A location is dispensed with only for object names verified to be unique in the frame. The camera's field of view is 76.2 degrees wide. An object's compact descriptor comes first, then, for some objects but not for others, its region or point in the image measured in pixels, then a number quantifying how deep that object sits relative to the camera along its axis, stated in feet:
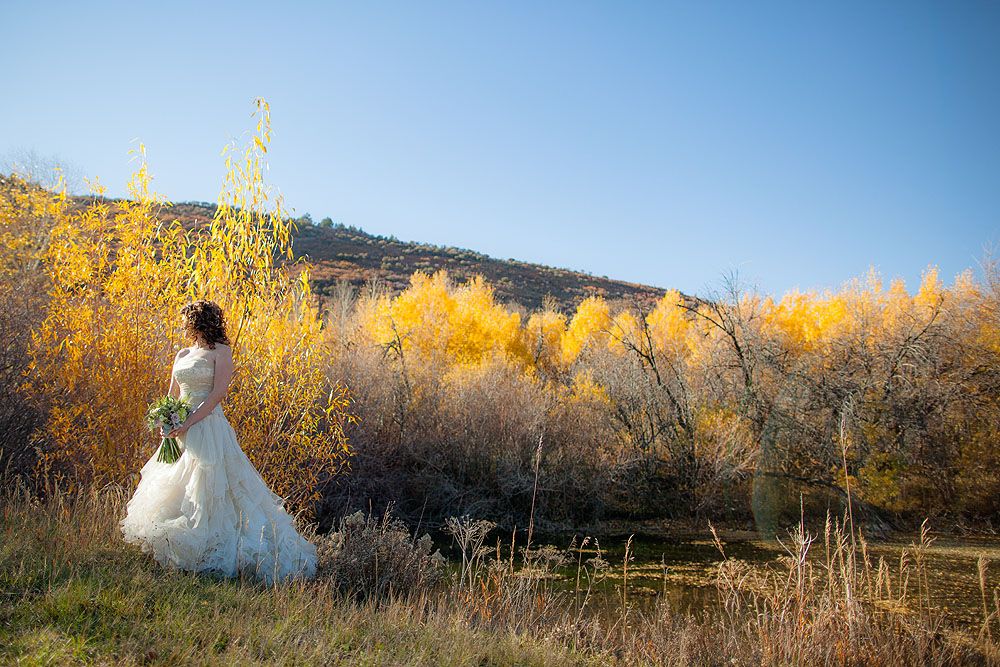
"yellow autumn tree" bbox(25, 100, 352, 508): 24.35
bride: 15.25
